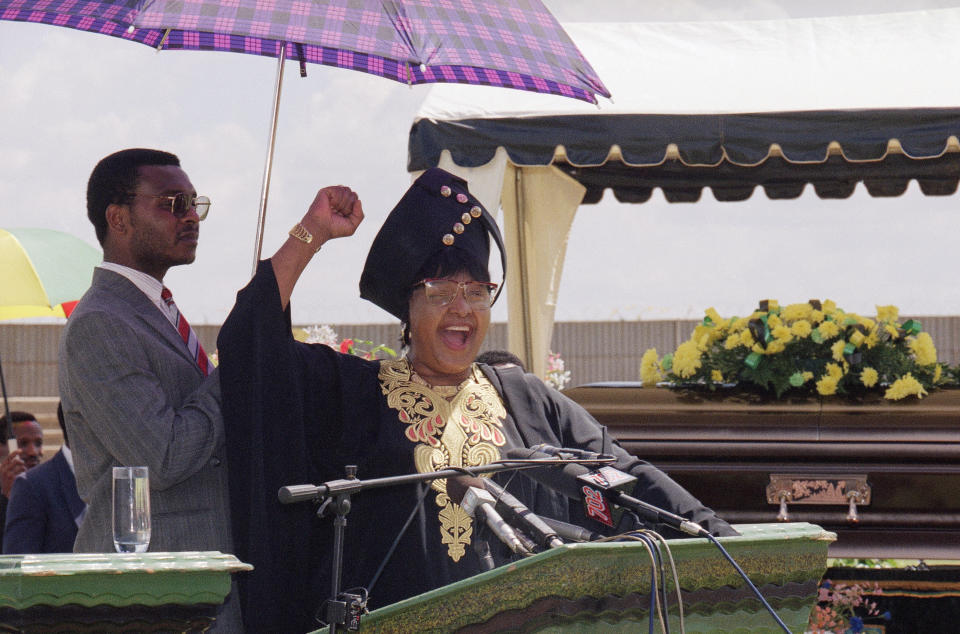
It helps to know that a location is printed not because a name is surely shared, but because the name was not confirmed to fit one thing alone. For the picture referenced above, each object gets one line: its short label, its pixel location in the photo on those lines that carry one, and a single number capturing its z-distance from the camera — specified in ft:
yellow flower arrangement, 40.19
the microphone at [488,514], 14.93
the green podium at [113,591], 12.38
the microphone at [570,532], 15.25
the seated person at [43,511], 32.99
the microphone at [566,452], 16.51
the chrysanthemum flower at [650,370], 44.39
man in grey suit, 18.76
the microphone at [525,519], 14.51
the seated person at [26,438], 44.53
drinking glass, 16.90
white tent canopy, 41.52
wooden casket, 38.24
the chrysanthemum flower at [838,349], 40.09
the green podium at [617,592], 12.95
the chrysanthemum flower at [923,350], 40.96
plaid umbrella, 19.52
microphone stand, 13.87
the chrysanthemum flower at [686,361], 42.16
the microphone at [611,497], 14.59
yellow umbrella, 50.24
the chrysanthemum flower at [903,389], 39.68
